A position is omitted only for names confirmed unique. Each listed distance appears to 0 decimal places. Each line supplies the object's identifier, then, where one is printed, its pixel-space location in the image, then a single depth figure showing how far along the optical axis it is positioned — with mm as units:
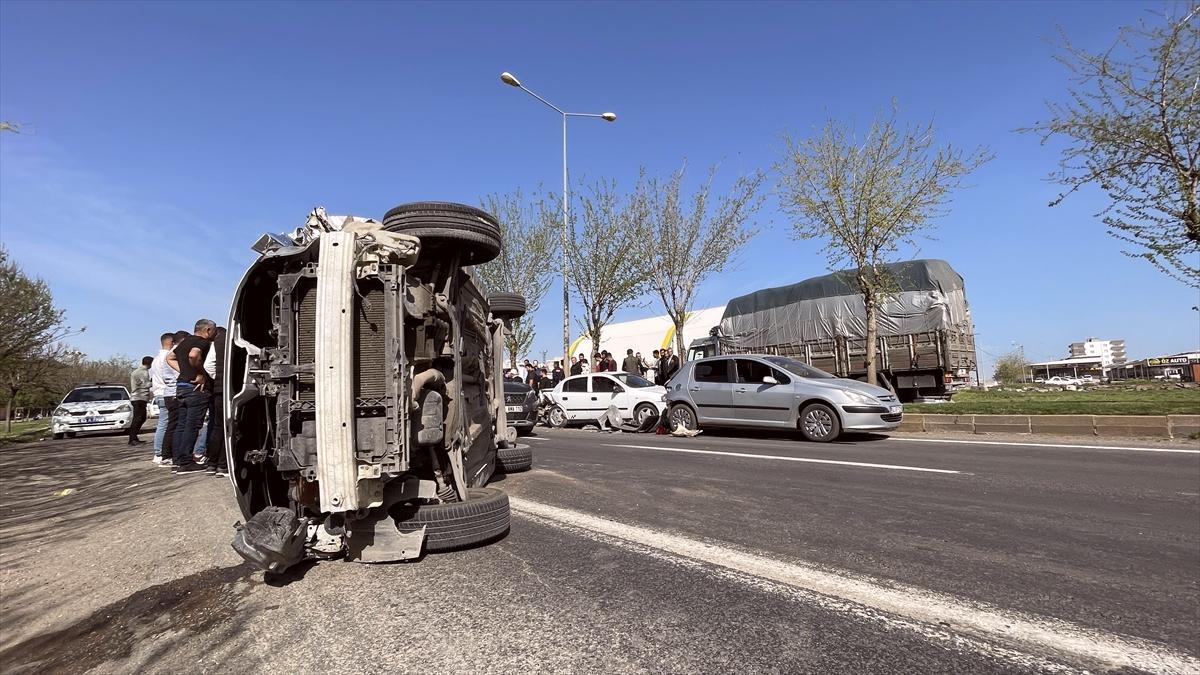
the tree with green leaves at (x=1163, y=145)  9773
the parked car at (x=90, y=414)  15469
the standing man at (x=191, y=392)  7051
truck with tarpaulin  15312
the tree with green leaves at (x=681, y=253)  20391
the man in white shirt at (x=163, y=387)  7879
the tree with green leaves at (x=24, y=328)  16594
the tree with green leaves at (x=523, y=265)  24953
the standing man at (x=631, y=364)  17188
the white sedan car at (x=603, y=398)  12984
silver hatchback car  9539
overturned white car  2885
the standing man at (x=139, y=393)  11250
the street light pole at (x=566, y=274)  21719
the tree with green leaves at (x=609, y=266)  21281
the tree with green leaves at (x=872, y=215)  14883
